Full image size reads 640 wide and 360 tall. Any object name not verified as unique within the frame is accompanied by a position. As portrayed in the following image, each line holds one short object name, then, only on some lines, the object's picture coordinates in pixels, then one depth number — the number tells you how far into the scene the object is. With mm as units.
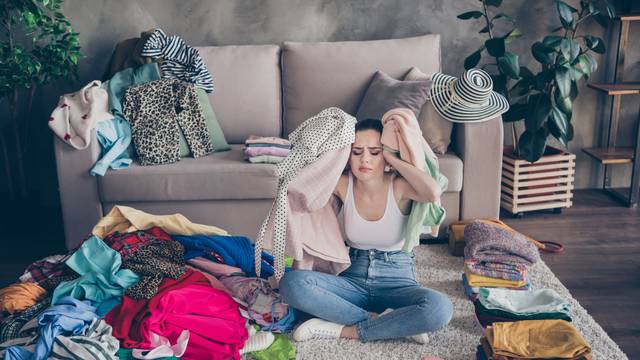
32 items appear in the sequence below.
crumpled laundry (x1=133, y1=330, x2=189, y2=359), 2297
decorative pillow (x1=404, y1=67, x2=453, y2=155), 3400
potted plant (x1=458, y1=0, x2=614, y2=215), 3566
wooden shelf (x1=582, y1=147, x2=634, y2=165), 3861
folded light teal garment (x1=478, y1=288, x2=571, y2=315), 2467
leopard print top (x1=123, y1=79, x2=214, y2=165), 3342
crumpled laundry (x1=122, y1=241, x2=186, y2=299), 2527
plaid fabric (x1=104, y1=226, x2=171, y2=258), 2688
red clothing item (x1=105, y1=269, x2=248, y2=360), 2377
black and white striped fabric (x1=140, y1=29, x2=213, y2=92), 3598
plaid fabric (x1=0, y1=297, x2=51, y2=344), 2430
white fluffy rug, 2422
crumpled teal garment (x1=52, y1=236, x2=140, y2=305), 2545
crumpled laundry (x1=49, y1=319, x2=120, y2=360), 2199
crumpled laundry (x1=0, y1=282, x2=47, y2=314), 2521
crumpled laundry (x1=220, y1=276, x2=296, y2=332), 2566
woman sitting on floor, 2441
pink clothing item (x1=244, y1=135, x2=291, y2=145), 3344
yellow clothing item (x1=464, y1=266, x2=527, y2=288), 2807
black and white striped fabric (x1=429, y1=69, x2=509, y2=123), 3279
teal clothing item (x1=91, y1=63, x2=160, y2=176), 3270
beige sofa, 3248
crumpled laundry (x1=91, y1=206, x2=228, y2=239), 2898
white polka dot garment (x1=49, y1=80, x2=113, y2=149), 3223
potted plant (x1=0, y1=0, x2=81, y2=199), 3508
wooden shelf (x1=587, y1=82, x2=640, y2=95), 3769
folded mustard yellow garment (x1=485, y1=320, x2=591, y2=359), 2203
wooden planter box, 3723
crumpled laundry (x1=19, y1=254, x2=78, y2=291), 2672
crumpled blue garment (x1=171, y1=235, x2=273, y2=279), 2838
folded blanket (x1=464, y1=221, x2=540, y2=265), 2844
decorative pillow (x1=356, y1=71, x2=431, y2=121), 3398
